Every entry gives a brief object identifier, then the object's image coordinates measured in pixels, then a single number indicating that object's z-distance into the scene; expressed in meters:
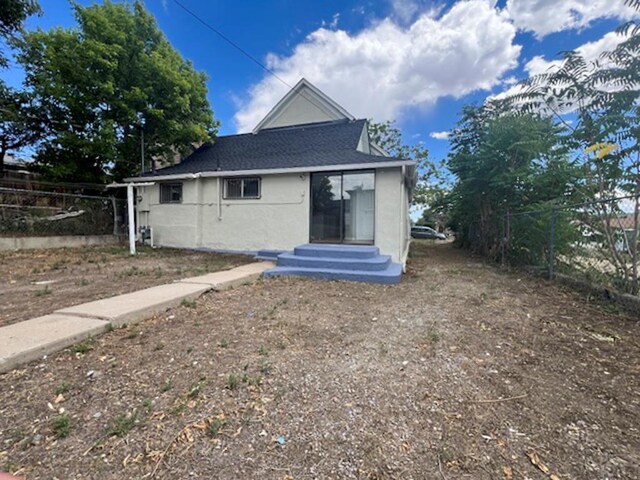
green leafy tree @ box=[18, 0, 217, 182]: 9.95
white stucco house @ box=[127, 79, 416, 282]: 7.71
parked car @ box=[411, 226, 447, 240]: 26.90
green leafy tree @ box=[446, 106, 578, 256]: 7.04
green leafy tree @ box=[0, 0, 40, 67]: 9.10
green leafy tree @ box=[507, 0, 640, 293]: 4.24
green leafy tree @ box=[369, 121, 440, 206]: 24.33
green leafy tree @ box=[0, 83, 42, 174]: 11.06
